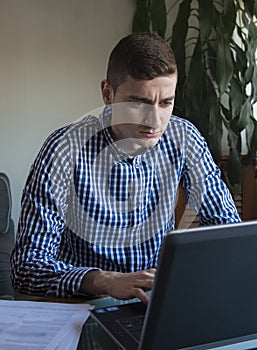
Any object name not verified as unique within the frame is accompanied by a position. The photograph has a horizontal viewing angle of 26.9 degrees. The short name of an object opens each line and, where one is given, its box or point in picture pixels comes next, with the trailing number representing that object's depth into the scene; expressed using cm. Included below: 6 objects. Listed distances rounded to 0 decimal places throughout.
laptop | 67
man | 124
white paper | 89
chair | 239
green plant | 263
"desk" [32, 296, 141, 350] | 88
